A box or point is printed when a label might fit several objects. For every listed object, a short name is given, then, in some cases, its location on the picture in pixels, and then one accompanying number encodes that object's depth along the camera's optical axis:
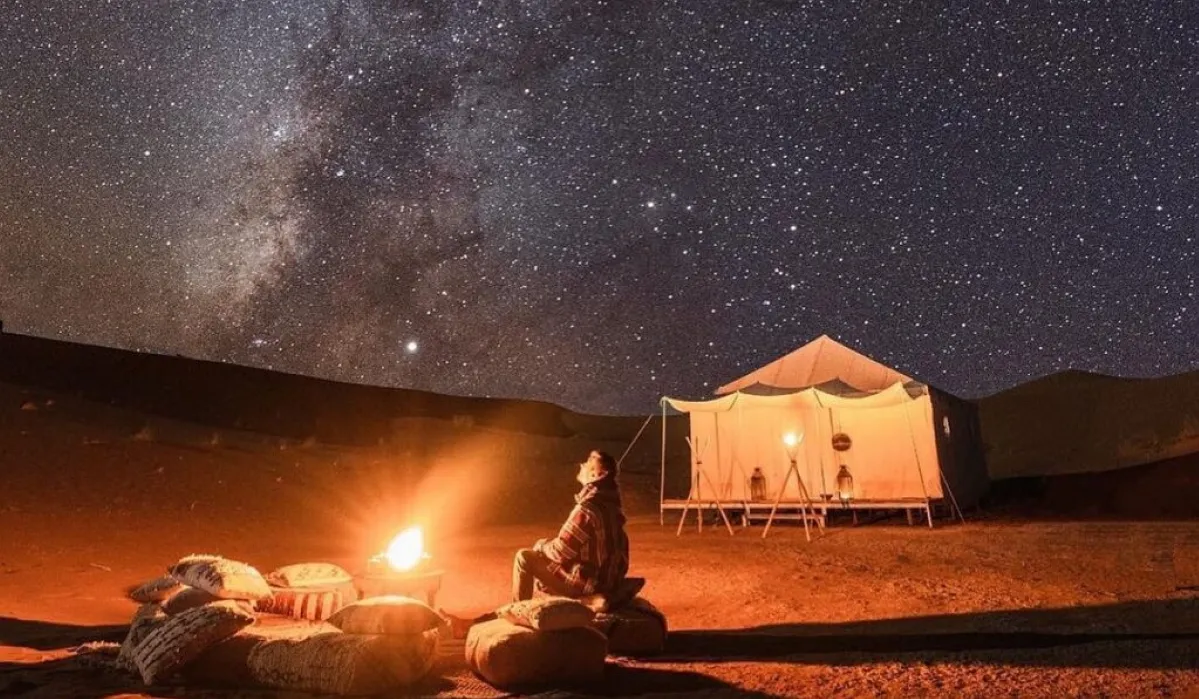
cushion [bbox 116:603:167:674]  4.85
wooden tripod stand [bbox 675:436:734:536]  13.71
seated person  5.42
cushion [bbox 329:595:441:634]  4.63
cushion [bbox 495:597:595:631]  4.62
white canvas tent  14.38
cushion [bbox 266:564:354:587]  6.39
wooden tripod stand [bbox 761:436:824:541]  12.14
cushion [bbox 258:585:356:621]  6.10
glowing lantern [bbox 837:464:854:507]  15.33
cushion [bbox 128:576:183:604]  7.05
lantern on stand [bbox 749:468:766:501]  15.38
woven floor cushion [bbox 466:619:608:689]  4.54
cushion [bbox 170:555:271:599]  5.68
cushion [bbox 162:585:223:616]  5.63
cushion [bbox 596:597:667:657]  5.34
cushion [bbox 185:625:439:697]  4.44
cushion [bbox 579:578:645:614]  5.39
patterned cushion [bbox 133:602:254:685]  4.57
